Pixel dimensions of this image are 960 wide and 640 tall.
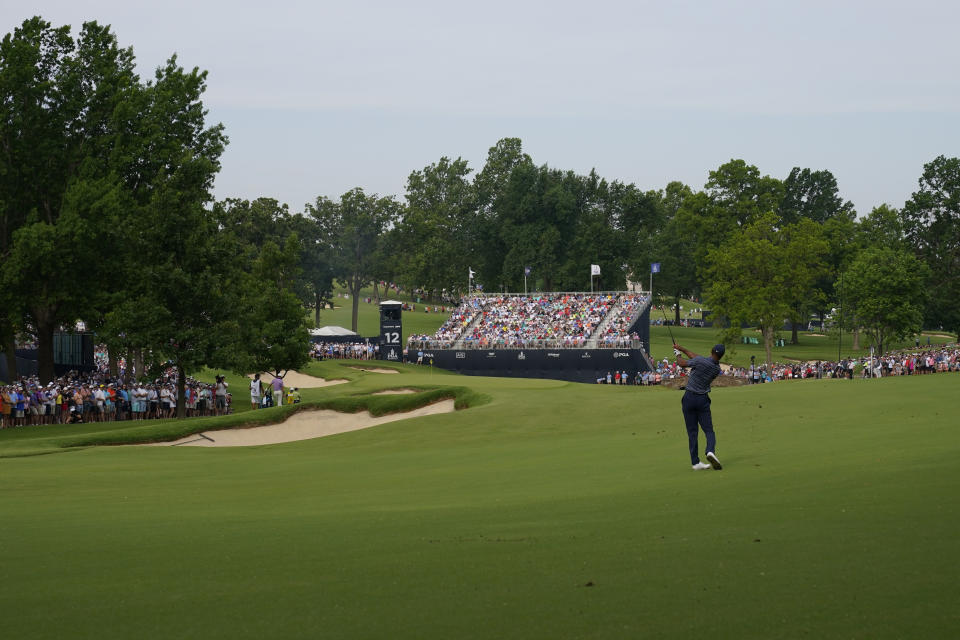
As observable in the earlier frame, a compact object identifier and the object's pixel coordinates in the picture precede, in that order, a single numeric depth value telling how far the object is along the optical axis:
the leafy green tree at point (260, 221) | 88.56
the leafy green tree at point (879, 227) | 93.46
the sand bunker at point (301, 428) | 28.89
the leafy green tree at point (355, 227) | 119.38
